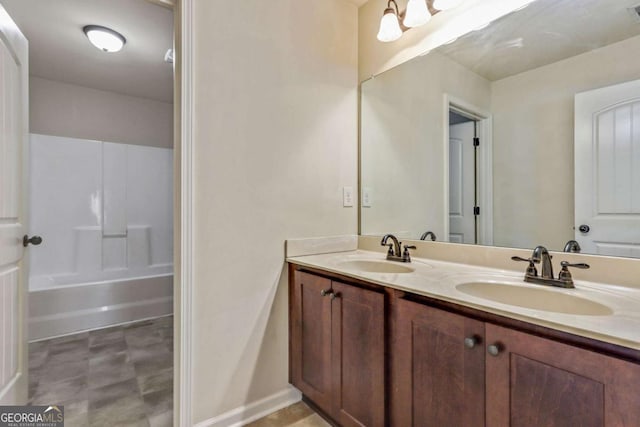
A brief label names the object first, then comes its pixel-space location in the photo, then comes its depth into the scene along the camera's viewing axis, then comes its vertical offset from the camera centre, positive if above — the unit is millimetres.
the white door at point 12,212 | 1275 +12
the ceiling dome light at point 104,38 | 2090 +1280
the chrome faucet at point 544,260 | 1043 -165
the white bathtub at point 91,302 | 2473 -812
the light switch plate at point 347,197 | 1862 +110
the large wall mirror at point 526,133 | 1052 +364
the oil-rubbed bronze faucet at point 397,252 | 1531 -202
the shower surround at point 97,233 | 2637 -204
